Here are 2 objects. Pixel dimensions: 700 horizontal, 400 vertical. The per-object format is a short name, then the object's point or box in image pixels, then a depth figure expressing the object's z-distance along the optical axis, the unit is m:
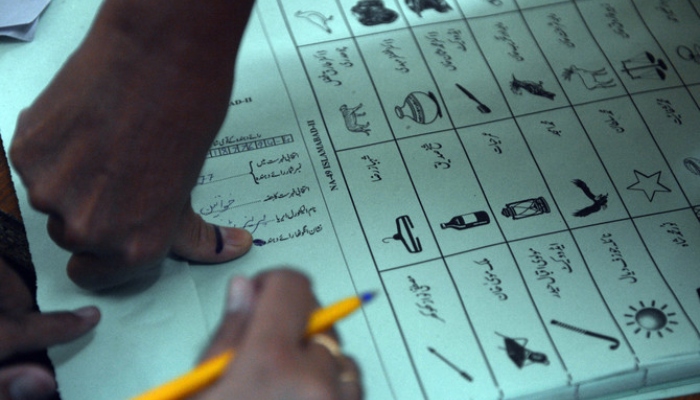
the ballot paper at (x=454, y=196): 0.43
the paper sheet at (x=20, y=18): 0.56
